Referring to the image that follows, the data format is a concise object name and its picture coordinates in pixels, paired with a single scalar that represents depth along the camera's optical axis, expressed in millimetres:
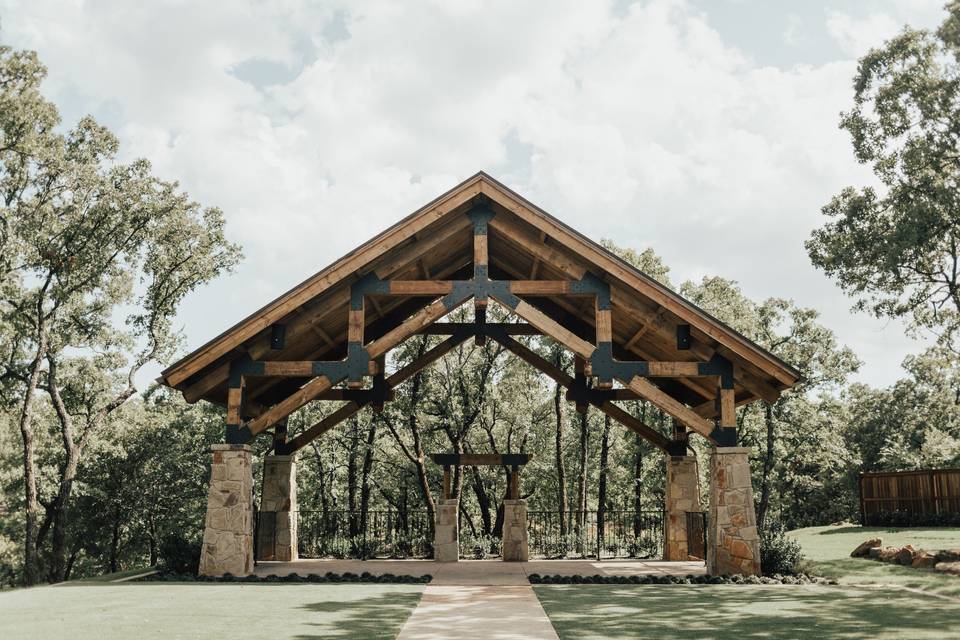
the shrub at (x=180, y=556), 12328
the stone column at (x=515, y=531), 16234
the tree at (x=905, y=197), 16344
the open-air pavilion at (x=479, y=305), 11945
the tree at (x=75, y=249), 20297
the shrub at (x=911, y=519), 22484
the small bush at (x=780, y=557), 12141
